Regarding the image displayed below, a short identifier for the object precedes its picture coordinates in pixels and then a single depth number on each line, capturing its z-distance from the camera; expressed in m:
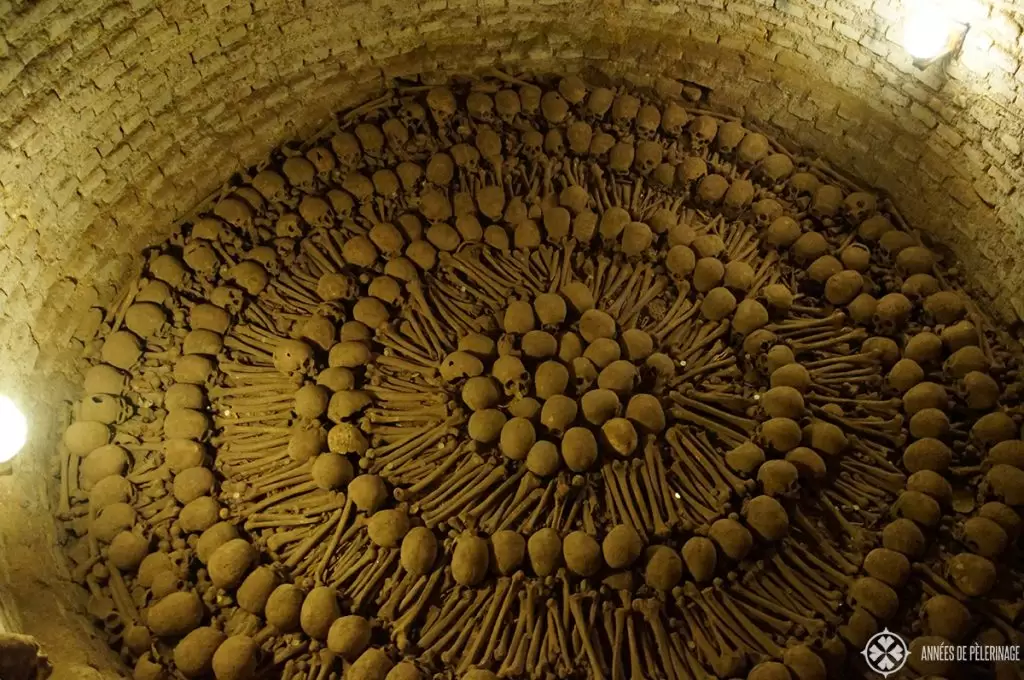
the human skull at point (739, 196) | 3.05
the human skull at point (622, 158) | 3.11
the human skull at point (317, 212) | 2.92
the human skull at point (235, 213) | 2.87
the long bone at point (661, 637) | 2.18
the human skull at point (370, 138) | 3.04
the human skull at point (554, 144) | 3.12
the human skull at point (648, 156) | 3.12
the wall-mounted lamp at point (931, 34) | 2.59
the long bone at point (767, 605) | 2.22
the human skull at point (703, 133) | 3.15
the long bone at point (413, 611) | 2.23
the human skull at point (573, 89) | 3.18
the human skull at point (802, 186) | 3.07
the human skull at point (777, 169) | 3.09
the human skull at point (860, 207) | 2.99
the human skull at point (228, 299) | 2.77
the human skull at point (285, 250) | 2.88
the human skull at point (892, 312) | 2.74
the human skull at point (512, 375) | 2.58
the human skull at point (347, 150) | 3.01
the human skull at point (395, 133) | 3.06
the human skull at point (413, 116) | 3.11
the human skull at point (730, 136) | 3.14
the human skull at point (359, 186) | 2.97
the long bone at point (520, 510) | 2.41
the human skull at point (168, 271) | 2.76
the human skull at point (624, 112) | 3.17
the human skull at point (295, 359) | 2.66
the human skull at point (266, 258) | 2.85
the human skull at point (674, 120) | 3.17
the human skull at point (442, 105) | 3.11
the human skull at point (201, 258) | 2.79
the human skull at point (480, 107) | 3.13
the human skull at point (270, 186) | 2.94
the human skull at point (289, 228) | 2.90
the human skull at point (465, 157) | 3.06
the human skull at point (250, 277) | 2.80
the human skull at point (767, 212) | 3.02
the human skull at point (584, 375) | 2.60
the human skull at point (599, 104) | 3.18
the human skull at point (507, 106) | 3.15
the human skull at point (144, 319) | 2.69
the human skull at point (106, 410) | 2.56
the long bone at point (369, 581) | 2.30
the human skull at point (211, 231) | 2.82
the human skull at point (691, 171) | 3.08
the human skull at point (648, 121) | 3.16
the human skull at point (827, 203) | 3.02
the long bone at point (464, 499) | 2.44
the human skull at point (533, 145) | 3.12
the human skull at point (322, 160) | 2.99
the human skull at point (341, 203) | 2.95
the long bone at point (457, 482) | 2.47
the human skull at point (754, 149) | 3.12
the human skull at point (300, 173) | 2.96
